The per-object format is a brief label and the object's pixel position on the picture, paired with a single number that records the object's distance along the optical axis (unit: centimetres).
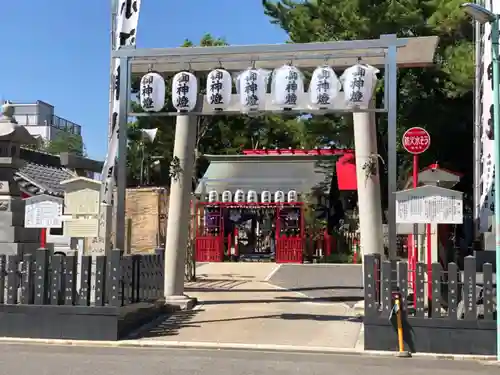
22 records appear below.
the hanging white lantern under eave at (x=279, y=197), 2447
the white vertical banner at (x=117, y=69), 1153
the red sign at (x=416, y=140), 1302
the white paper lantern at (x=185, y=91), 1087
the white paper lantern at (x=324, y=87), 1013
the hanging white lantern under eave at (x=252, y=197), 2484
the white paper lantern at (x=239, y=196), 2489
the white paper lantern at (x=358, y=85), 1000
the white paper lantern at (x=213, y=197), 2497
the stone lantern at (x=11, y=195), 1051
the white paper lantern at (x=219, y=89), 1066
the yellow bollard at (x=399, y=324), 825
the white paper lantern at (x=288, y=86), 1029
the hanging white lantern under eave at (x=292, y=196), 2436
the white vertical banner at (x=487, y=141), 1231
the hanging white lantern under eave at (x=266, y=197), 2473
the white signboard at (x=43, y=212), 1005
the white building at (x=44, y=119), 6216
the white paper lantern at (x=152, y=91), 1098
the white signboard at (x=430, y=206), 895
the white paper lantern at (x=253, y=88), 1046
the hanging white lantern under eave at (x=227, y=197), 2491
